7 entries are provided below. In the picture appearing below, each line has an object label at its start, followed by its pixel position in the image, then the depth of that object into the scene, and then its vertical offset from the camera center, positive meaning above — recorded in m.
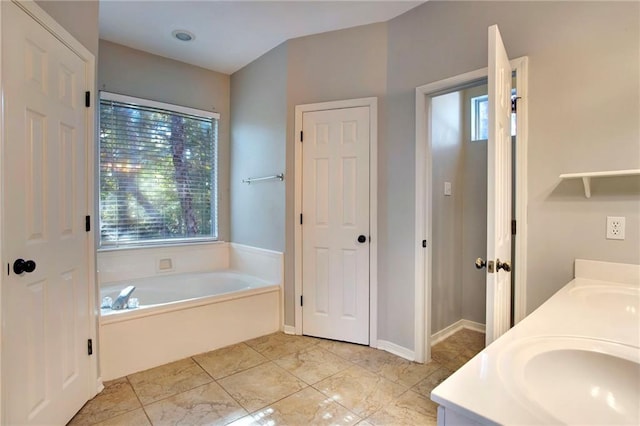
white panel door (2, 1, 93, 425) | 1.34 -0.08
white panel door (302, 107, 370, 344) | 2.66 -0.13
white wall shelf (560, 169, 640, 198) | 1.34 +0.15
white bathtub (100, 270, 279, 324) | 2.60 -0.72
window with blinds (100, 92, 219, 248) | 3.01 +0.36
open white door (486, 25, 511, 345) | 1.33 +0.08
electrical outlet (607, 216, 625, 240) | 1.48 -0.09
